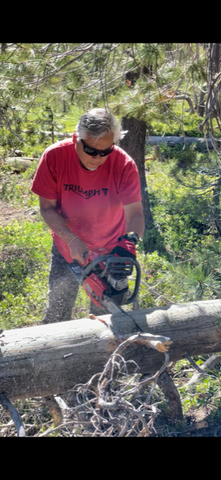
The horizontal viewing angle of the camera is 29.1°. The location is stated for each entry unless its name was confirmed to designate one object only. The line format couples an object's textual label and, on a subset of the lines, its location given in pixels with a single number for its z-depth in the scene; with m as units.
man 3.09
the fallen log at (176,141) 9.37
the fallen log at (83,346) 2.62
